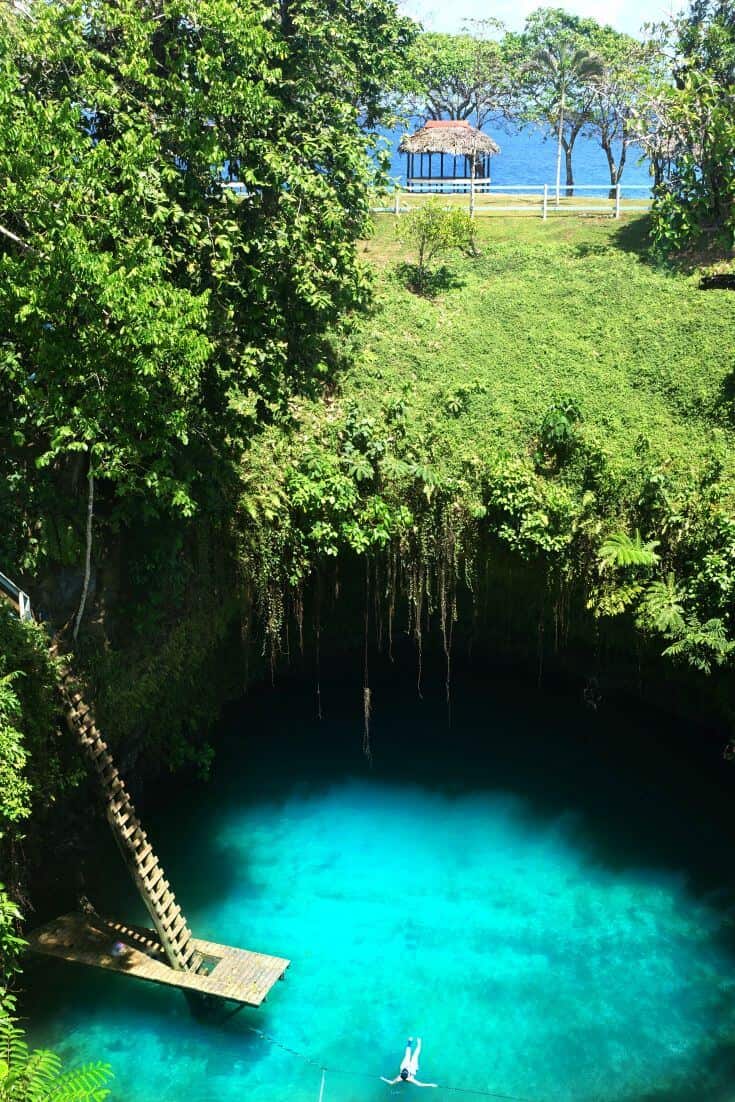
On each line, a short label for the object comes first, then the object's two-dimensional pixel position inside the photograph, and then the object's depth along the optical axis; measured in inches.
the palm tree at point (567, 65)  1566.2
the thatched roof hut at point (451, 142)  1211.9
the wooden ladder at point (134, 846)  522.9
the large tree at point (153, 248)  461.7
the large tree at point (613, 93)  1341.0
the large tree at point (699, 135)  893.8
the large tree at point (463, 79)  1620.3
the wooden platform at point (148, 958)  505.0
